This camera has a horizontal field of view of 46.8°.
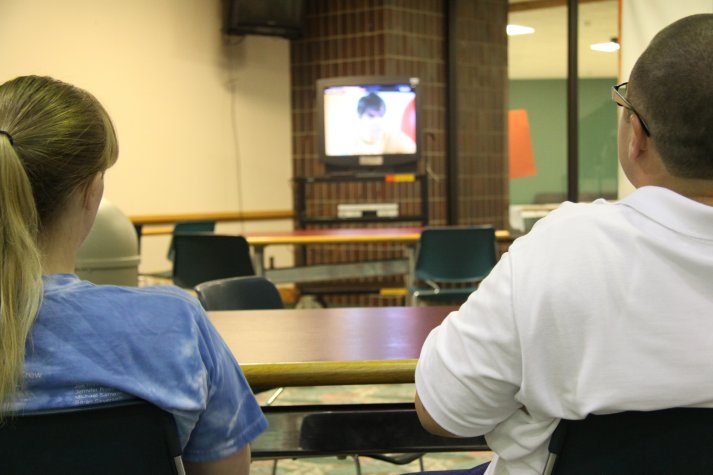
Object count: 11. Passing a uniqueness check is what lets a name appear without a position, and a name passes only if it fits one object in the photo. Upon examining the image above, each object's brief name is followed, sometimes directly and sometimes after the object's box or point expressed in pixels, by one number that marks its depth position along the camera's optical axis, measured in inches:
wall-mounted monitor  259.9
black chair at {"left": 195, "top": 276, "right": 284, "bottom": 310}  88.1
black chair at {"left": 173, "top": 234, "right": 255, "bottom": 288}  154.3
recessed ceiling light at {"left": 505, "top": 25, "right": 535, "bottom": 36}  268.5
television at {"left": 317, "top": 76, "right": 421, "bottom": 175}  231.8
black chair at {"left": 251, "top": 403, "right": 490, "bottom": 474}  69.1
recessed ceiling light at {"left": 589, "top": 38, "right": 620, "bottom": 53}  251.1
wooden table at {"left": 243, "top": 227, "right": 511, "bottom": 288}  174.6
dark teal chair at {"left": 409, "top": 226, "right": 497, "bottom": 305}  172.1
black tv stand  223.9
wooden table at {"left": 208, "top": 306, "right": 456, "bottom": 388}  52.7
